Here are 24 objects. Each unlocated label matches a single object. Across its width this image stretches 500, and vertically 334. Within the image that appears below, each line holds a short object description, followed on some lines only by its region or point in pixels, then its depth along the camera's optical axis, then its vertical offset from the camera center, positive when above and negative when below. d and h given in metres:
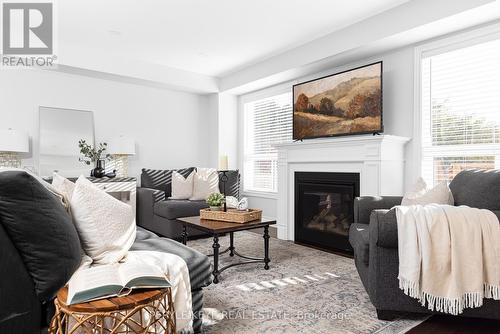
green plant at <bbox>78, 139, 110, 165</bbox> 4.66 +0.17
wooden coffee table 2.70 -0.52
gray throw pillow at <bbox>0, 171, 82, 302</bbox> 1.26 -0.26
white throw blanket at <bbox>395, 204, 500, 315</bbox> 1.82 -0.51
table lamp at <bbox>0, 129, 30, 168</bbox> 3.96 +0.22
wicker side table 1.12 -0.50
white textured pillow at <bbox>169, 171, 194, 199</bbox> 4.70 -0.32
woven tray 2.92 -0.45
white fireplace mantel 3.43 +0.02
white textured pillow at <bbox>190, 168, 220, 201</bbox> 4.68 -0.27
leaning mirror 4.54 +0.36
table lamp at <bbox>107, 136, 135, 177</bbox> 4.93 +0.19
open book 1.16 -0.43
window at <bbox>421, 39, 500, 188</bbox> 3.03 +0.52
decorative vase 4.65 -0.10
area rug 1.96 -0.94
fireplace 3.73 -0.52
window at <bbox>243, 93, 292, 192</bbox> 5.29 +0.47
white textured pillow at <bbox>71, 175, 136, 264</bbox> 1.61 -0.29
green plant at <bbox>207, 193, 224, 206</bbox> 3.18 -0.34
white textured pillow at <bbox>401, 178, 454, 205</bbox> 2.47 -0.24
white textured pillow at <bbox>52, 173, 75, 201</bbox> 1.82 -0.12
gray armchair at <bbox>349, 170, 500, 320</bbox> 1.94 -0.57
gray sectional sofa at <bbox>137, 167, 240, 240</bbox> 4.14 -0.51
